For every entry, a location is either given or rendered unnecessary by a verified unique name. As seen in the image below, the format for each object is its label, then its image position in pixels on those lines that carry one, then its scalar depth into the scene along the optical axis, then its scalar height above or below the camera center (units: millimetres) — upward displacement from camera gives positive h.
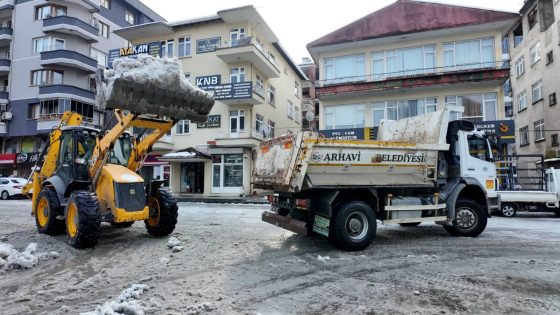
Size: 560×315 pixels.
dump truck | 7246 -38
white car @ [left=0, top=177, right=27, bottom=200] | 26097 -663
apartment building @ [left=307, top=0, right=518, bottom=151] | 22469 +7227
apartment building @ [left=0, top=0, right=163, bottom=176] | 34906 +10737
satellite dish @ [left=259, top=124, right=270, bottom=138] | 29203 +3789
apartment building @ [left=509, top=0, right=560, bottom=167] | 26294 +8010
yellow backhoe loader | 7188 +486
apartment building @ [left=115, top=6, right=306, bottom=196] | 27391 +6850
